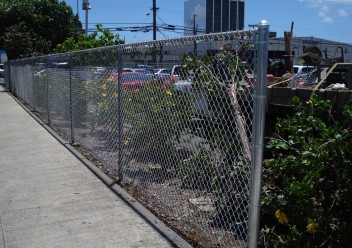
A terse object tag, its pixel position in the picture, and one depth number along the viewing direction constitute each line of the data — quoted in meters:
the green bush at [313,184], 3.12
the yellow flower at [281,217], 3.31
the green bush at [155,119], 4.40
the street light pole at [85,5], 40.64
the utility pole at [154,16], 40.16
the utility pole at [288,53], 8.26
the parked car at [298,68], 20.70
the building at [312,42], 39.60
